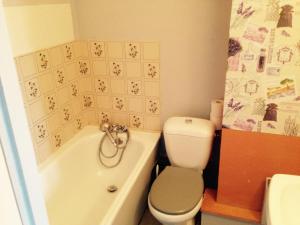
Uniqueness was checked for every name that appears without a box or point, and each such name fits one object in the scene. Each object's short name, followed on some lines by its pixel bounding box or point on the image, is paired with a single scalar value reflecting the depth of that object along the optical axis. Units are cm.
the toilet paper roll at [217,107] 179
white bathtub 172
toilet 155
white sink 95
